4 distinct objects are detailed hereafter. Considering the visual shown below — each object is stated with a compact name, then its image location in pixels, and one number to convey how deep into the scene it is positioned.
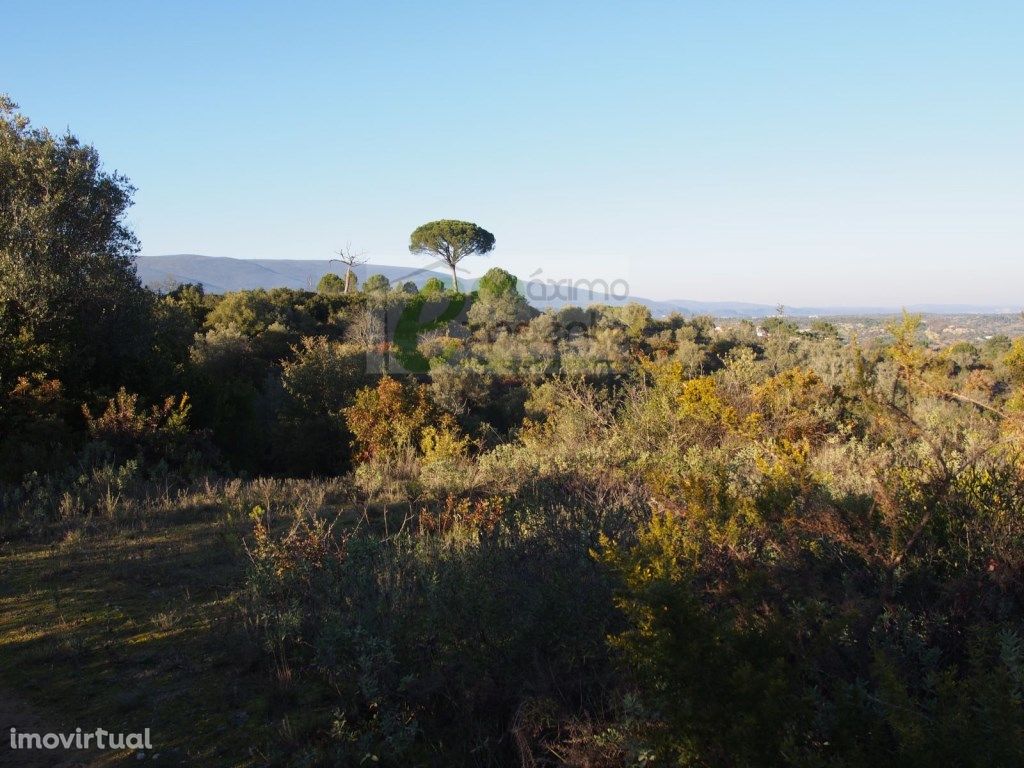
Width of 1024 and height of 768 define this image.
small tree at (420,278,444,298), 37.72
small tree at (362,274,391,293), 37.34
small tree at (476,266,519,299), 36.87
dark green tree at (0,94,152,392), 9.75
